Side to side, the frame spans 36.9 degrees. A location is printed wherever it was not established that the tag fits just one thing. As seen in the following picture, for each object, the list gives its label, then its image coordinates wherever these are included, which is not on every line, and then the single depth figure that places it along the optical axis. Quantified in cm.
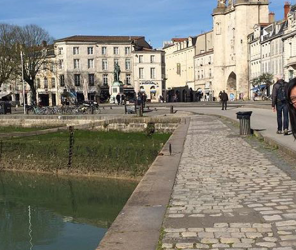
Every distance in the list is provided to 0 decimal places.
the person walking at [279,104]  1253
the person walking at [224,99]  3400
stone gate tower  6912
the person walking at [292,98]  304
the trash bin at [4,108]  3950
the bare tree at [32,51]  5628
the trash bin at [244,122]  1348
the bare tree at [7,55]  5303
